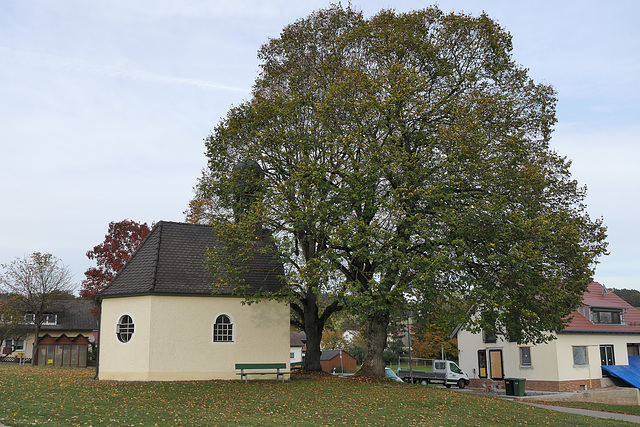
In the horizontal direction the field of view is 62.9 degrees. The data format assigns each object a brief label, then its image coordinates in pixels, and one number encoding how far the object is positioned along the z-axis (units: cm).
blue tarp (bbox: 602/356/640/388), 3736
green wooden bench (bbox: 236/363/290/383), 2302
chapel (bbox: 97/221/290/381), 2370
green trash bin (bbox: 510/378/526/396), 2980
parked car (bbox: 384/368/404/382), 3603
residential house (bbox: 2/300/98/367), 4509
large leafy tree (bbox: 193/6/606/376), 2038
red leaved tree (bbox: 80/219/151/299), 4519
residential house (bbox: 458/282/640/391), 3591
